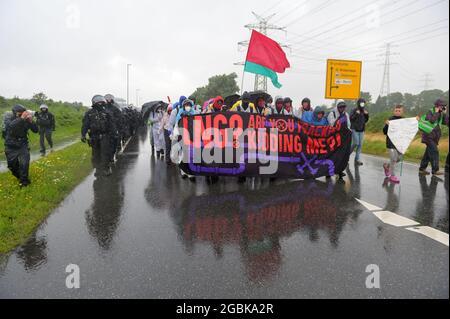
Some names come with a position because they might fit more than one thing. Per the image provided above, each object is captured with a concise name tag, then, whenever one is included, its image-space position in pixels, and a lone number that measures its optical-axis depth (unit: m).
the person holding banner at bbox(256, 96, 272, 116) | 8.82
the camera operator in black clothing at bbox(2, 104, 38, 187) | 7.42
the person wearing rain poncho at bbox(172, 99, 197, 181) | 9.20
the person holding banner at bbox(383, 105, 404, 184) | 8.33
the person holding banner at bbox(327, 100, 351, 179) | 9.60
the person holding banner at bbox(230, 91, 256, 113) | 8.58
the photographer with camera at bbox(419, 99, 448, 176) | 8.87
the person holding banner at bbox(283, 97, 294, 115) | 10.73
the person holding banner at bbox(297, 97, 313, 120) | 11.32
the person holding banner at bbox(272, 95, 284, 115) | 10.17
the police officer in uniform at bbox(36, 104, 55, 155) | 14.88
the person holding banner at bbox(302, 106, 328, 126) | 10.19
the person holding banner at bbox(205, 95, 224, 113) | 8.84
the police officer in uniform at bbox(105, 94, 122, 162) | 9.84
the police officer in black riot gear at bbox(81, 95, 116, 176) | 9.27
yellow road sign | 19.69
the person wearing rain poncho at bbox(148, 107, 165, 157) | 13.87
